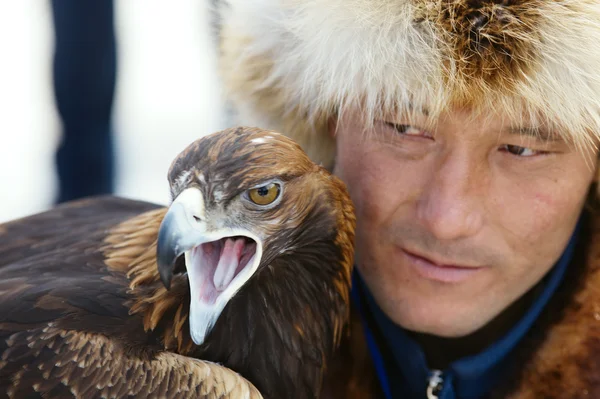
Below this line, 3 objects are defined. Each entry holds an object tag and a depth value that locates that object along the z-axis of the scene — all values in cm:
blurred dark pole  188
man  138
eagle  133
